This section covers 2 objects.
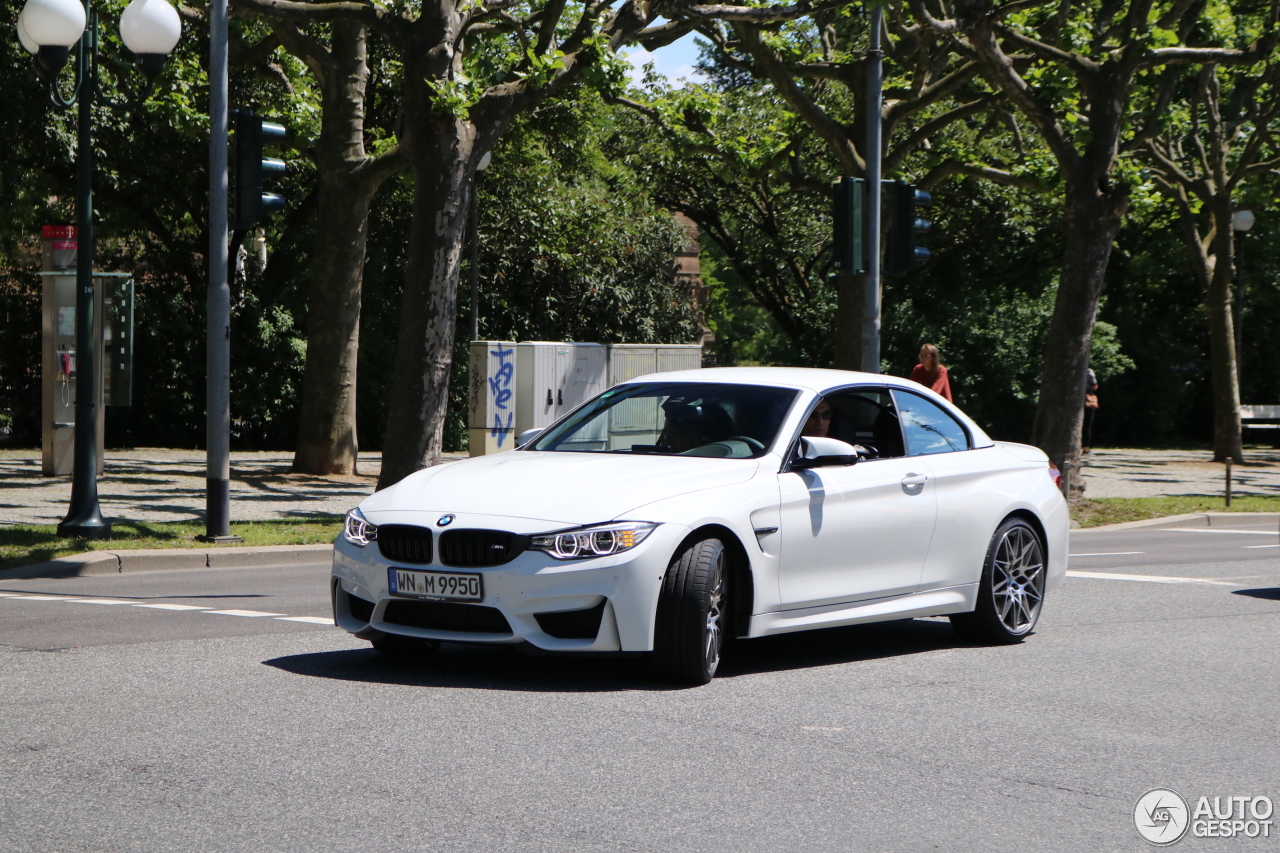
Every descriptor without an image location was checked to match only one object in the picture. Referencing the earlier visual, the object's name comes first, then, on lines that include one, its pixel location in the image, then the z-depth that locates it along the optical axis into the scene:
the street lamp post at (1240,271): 30.12
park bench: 34.41
